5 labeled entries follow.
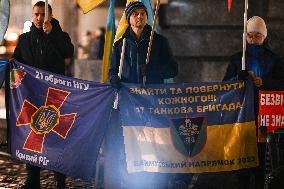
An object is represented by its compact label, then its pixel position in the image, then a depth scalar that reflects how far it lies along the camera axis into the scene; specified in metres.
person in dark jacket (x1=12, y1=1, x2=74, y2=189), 12.65
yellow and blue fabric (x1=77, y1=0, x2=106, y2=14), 13.42
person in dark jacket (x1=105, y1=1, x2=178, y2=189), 11.58
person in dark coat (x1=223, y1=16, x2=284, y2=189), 11.73
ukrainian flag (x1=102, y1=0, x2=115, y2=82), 14.08
